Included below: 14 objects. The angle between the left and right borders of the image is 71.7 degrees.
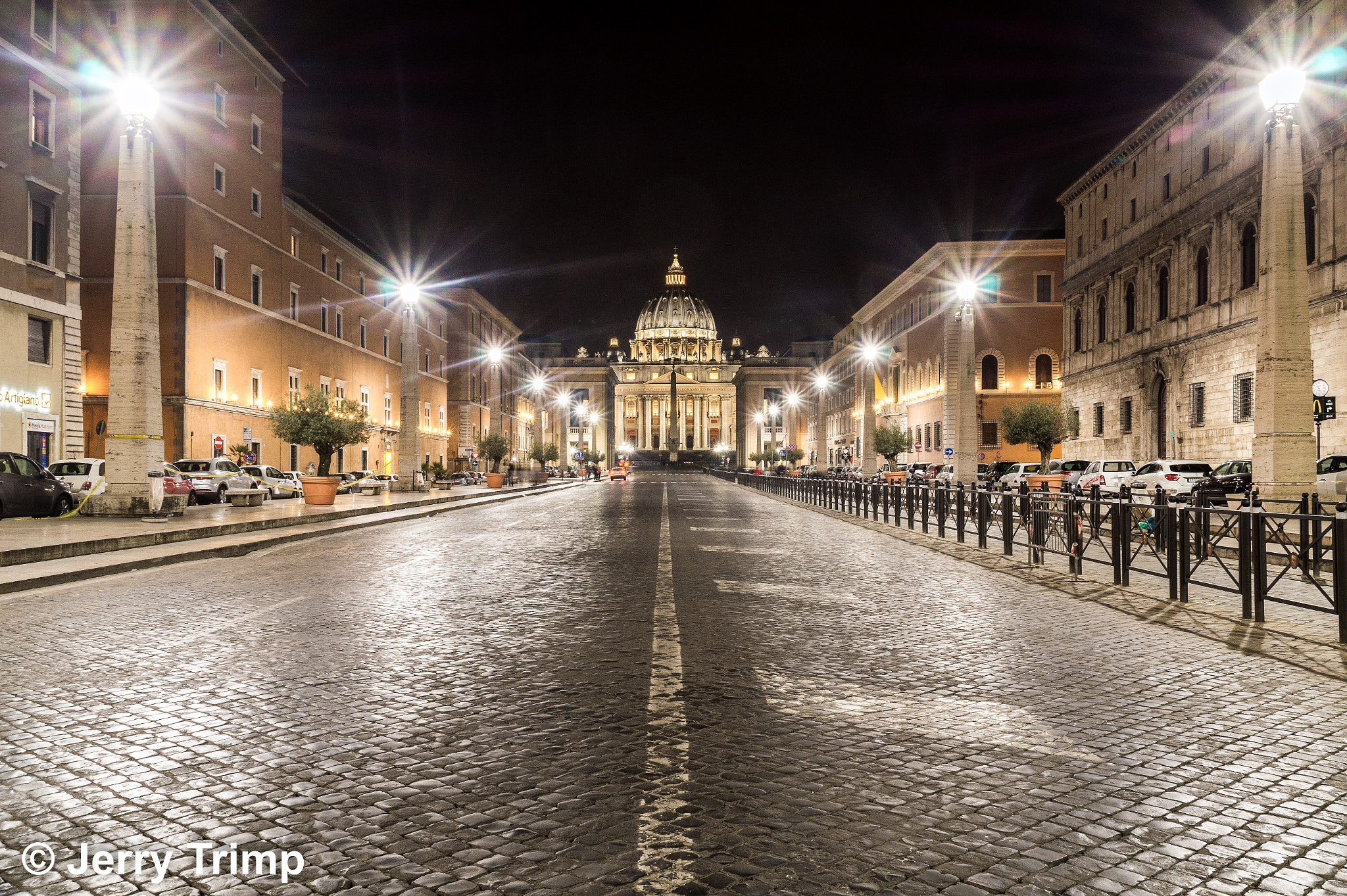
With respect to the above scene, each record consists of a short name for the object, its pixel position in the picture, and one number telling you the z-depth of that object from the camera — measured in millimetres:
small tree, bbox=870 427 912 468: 70688
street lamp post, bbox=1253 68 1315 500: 13453
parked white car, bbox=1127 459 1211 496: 26828
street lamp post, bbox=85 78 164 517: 18734
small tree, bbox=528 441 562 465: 73375
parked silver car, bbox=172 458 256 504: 29938
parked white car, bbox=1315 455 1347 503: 21359
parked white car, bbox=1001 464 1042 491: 38422
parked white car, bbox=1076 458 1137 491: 32250
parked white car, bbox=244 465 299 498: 35562
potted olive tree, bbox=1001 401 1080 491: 48781
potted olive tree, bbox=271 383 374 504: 36156
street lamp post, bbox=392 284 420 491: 35656
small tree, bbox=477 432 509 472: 63938
